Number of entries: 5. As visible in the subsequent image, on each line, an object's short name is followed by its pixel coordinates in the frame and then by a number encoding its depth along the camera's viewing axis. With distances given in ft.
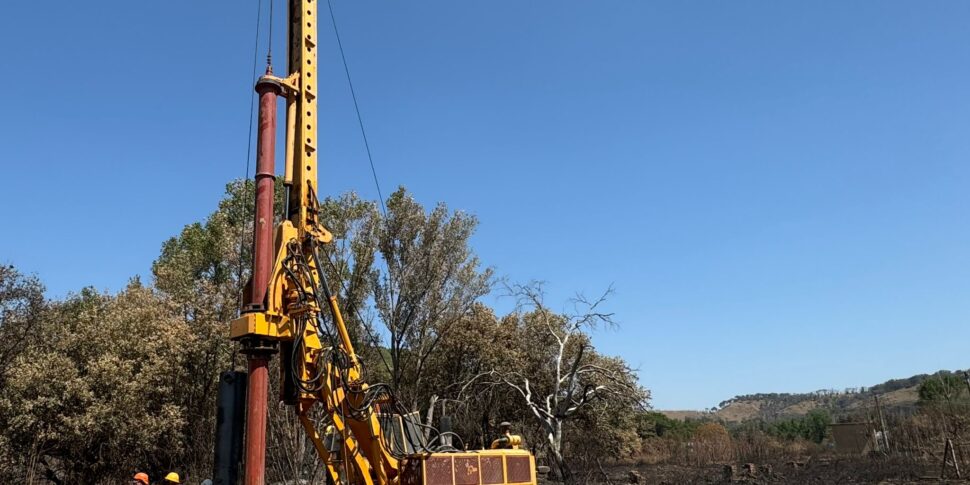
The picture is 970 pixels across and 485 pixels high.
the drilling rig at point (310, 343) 28.78
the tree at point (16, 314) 79.66
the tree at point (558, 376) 65.16
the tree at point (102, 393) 72.33
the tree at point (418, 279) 92.63
